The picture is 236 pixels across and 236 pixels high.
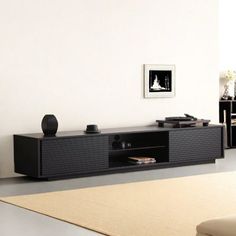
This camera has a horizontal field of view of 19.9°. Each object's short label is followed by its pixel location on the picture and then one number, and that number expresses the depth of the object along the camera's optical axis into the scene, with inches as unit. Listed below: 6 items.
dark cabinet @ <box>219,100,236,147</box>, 407.5
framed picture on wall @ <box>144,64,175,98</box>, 342.3
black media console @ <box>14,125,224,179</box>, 287.7
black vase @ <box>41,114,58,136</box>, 292.0
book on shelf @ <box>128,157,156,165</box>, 319.3
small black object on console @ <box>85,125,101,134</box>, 303.4
